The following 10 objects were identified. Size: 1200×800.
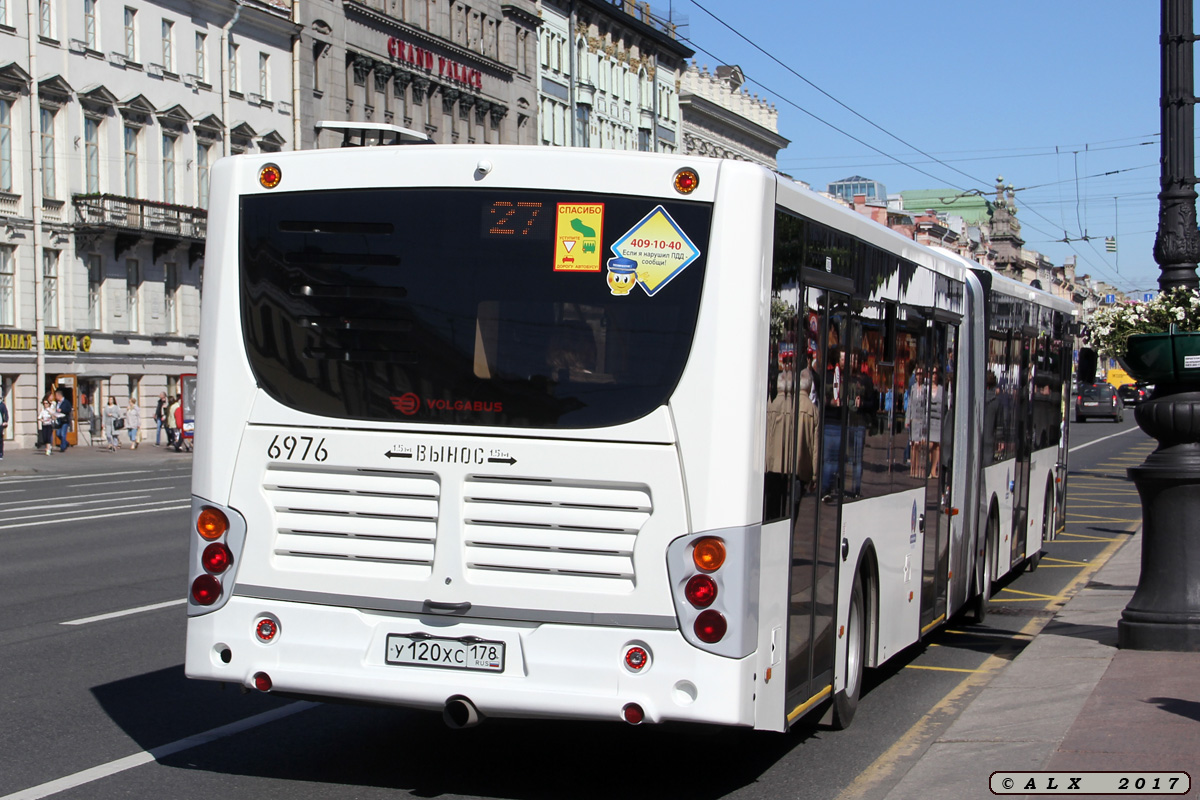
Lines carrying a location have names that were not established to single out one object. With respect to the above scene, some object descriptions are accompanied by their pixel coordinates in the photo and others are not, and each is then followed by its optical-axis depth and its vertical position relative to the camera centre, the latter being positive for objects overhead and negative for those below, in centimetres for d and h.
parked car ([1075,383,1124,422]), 7344 -191
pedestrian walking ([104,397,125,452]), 4378 -197
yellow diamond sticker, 626 +42
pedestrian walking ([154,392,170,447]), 4659 -181
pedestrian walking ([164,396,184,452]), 4484 -218
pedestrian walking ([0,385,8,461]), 3850 -167
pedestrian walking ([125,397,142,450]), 4697 -202
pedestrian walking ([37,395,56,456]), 4134 -185
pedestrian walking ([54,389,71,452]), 4206 -170
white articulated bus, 613 -31
